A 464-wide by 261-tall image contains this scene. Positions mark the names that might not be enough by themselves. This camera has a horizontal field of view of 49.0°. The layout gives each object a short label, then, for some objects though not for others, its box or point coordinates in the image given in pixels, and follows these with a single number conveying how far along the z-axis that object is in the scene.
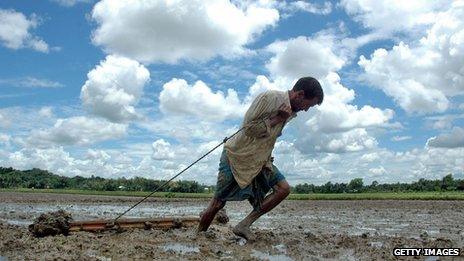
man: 6.09
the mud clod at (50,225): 6.68
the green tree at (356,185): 50.50
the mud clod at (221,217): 8.59
